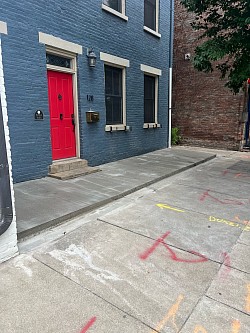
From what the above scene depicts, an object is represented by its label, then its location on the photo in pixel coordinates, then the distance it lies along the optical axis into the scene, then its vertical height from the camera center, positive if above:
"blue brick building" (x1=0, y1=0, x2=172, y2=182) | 5.29 +1.25
